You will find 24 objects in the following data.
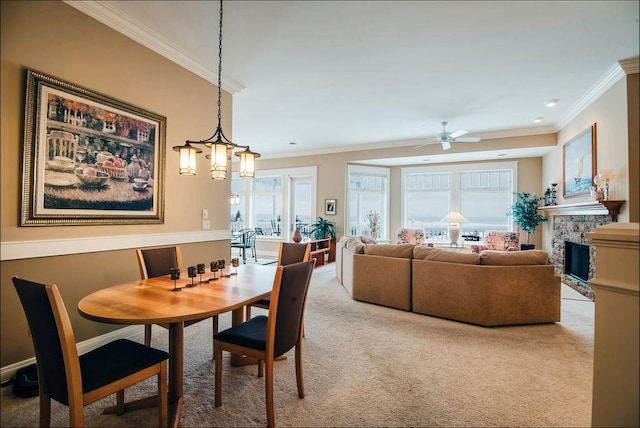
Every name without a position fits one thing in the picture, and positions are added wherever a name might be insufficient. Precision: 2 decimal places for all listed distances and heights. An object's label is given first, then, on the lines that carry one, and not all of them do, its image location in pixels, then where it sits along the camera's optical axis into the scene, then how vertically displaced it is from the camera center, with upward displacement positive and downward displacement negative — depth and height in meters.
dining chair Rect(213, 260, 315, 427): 1.79 -0.75
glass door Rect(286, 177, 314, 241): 8.33 +0.32
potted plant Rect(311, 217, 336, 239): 7.57 -0.31
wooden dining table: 1.56 -0.49
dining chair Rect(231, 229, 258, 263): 7.41 -0.62
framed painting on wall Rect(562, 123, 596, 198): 4.34 +0.88
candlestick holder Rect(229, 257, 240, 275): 2.64 -0.41
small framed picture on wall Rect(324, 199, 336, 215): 7.80 +0.28
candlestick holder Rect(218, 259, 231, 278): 2.48 -0.42
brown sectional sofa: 3.33 -0.75
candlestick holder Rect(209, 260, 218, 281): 2.38 -0.41
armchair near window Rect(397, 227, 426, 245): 7.14 -0.41
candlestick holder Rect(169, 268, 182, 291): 2.14 -0.41
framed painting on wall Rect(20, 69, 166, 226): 2.21 +0.46
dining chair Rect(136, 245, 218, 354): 2.47 -0.40
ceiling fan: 5.26 +1.40
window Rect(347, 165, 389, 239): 7.89 +0.54
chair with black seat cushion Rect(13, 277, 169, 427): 1.32 -0.75
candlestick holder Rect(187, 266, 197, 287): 2.24 -0.41
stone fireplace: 3.99 -0.20
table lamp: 6.36 -0.15
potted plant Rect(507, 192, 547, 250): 6.49 +0.12
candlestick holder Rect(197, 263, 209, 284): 2.36 -0.41
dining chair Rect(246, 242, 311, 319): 3.12 -0.37
